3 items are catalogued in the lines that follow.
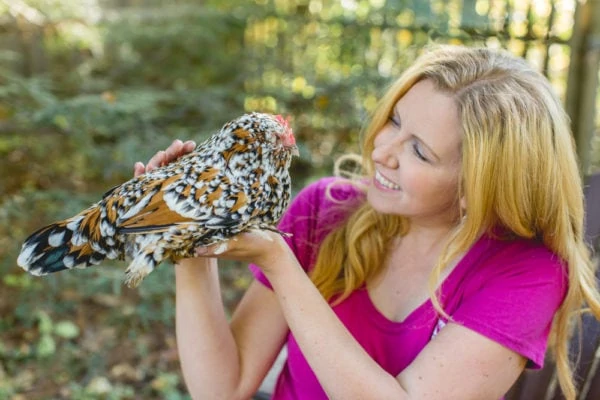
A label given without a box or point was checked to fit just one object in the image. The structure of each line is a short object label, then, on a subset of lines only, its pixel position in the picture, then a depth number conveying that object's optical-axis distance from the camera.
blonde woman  1.29
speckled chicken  1.13
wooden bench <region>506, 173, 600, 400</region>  1.76
